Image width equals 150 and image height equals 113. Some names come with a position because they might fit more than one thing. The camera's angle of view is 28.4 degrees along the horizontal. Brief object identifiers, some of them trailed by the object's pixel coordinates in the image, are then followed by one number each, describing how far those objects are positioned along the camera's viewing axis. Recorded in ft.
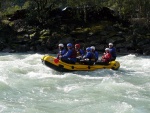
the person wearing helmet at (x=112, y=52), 54.02
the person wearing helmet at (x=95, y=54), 50.95
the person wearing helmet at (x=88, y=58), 49.42
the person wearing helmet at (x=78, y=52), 52.78
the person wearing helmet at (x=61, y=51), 50.78
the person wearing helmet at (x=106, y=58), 52.54
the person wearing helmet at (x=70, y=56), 48.79
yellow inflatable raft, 48.16
